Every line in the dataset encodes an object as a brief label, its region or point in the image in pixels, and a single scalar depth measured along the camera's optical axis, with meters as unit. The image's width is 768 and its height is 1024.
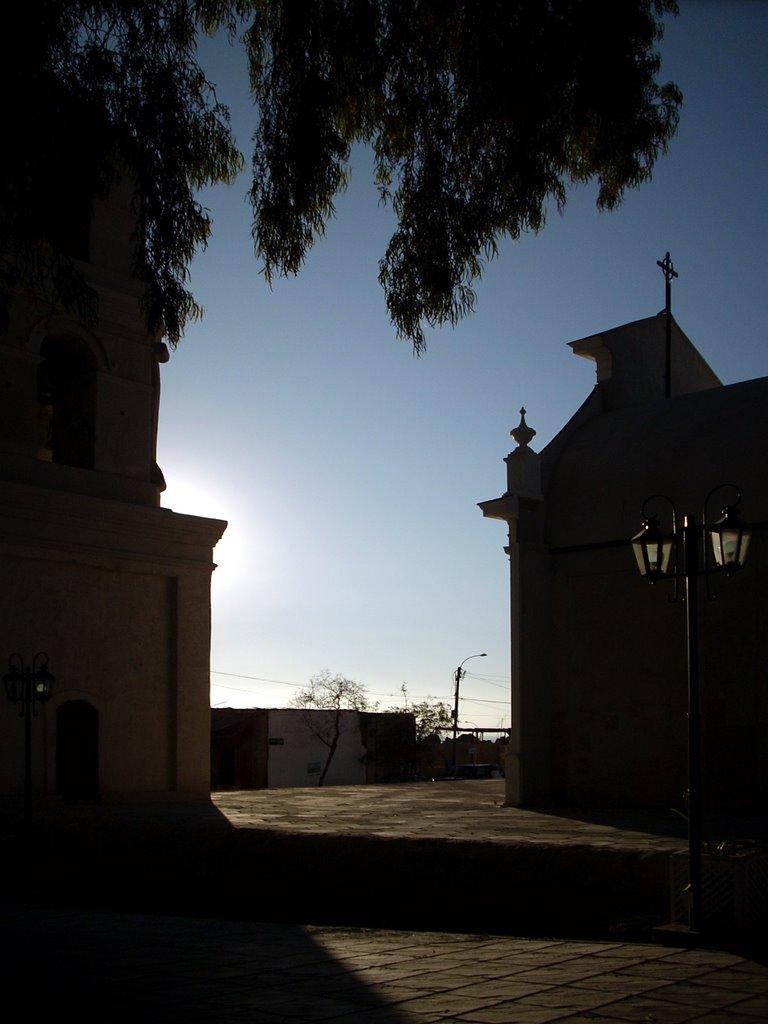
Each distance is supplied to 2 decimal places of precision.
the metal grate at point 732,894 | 8.69
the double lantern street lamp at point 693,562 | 8.65
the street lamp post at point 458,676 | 62.75
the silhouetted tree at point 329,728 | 52.19
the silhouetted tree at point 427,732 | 56.88
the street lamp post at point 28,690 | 15.02
